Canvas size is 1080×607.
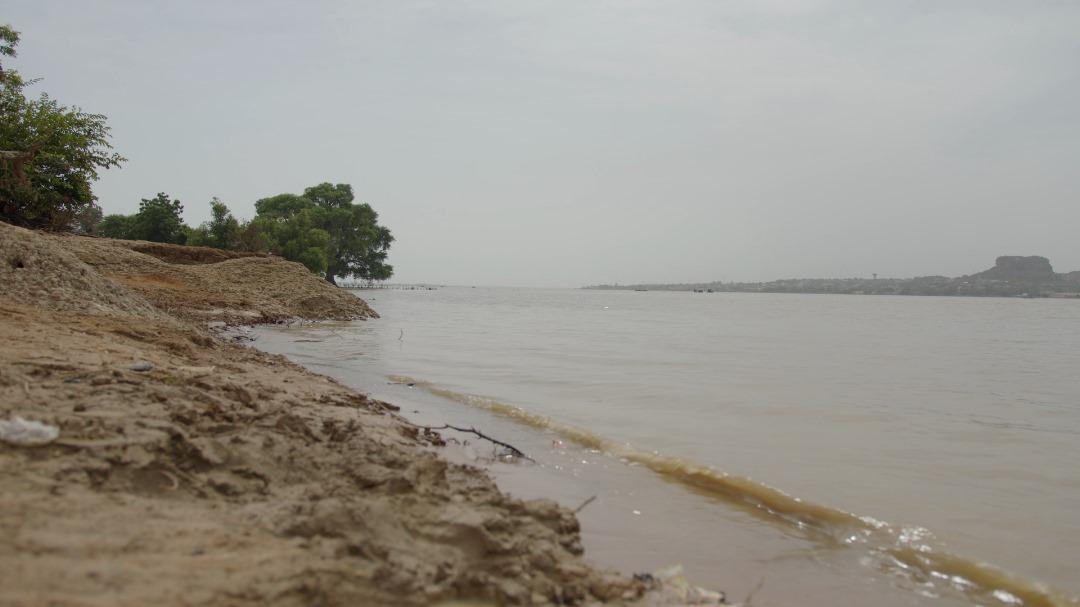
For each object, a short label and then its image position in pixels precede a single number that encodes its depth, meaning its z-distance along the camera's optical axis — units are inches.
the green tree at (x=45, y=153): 551.5
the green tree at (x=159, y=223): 1425.9
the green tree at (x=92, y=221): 1804.9
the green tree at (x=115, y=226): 1646.2
